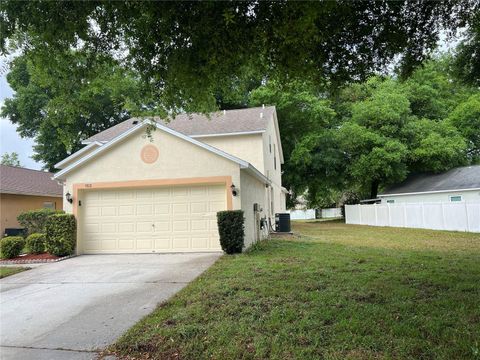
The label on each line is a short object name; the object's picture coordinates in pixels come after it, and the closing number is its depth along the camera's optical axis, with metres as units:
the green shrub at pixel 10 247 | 12.17
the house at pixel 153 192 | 12.33
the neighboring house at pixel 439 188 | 23.25
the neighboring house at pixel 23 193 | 20.14
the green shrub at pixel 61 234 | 12.23
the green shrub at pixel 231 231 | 11.40
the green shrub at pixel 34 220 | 16.61
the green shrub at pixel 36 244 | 12.75
